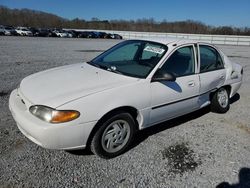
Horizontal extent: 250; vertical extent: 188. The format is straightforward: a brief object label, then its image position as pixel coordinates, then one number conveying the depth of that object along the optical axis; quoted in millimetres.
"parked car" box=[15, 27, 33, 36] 32208
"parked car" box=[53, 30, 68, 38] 34280
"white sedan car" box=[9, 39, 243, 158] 2172
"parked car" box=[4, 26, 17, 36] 31027
